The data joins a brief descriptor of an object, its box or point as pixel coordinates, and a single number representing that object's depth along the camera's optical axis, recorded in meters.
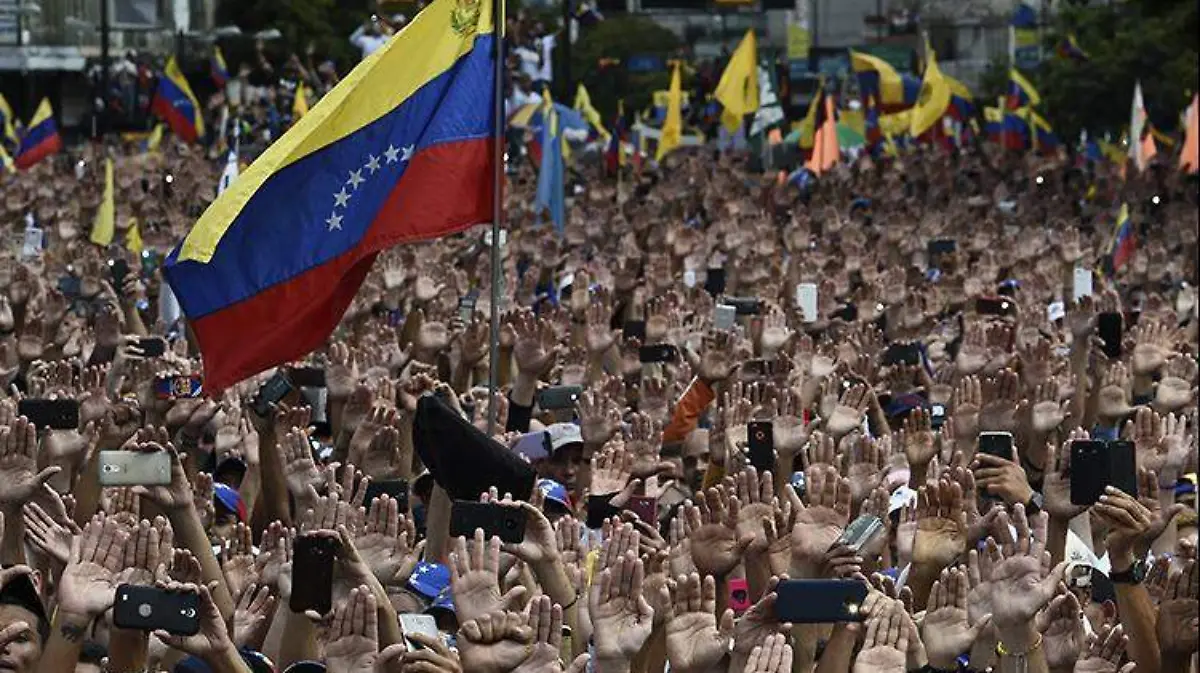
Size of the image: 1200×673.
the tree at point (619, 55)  68.75
